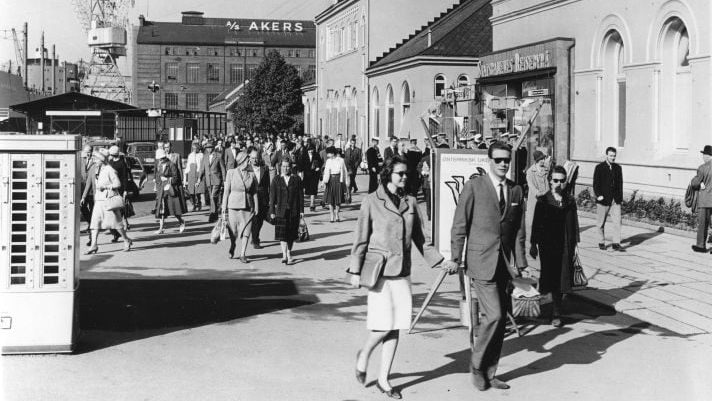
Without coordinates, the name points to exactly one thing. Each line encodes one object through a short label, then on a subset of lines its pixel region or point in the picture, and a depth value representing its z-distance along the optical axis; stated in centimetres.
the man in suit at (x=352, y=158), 2700
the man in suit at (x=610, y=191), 1495
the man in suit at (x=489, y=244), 696
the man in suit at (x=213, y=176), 2002
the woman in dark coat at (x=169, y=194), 1811
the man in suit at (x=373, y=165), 2264
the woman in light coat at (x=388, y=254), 686
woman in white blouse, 2102
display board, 1050
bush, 1720
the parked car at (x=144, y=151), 4317
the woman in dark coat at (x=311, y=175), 2439
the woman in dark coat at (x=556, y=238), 964
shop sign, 2401
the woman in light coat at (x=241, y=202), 1424
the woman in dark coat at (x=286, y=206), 1397
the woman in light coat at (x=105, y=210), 1548
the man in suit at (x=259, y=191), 1497
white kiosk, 784
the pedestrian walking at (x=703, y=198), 1448
